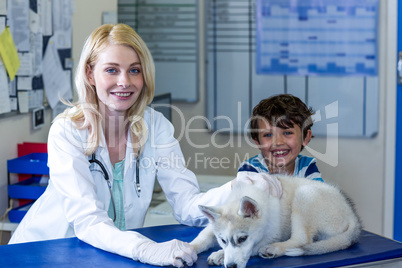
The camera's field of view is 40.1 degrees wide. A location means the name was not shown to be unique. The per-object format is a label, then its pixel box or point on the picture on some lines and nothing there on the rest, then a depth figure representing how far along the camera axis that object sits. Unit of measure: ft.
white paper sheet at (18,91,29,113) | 8.04
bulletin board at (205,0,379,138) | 11.95
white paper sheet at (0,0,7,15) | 7.50
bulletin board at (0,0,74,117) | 7.72
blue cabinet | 7.57
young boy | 6.84
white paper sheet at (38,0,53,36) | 8.55
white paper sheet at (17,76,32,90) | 8.06
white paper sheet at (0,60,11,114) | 7.60
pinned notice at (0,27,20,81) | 7.57
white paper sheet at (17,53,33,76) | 8.07
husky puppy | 4.59
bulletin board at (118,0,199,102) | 12.55
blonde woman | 5.72
